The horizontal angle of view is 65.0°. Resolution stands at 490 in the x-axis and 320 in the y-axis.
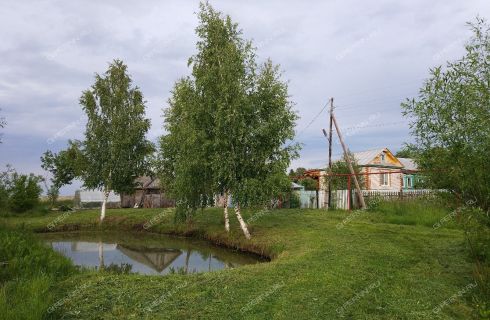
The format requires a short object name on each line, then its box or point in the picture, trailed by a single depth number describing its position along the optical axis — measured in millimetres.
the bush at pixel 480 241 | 8359
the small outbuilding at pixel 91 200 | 47031
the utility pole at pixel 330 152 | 26844
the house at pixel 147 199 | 45050
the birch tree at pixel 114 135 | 32031
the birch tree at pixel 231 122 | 18203
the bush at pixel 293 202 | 31062
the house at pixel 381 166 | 46094
